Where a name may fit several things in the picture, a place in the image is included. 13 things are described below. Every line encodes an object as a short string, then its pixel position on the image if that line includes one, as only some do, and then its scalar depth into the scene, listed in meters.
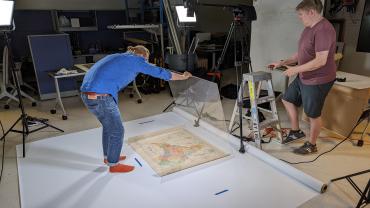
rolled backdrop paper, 1.99
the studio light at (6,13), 2.75
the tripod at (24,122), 2.71
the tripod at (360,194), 1.72
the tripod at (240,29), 2.50
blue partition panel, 4.21
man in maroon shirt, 2.14
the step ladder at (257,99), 2.48
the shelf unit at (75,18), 5.37
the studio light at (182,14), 3.71
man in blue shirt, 2.04
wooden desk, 2.73
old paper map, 2.38
